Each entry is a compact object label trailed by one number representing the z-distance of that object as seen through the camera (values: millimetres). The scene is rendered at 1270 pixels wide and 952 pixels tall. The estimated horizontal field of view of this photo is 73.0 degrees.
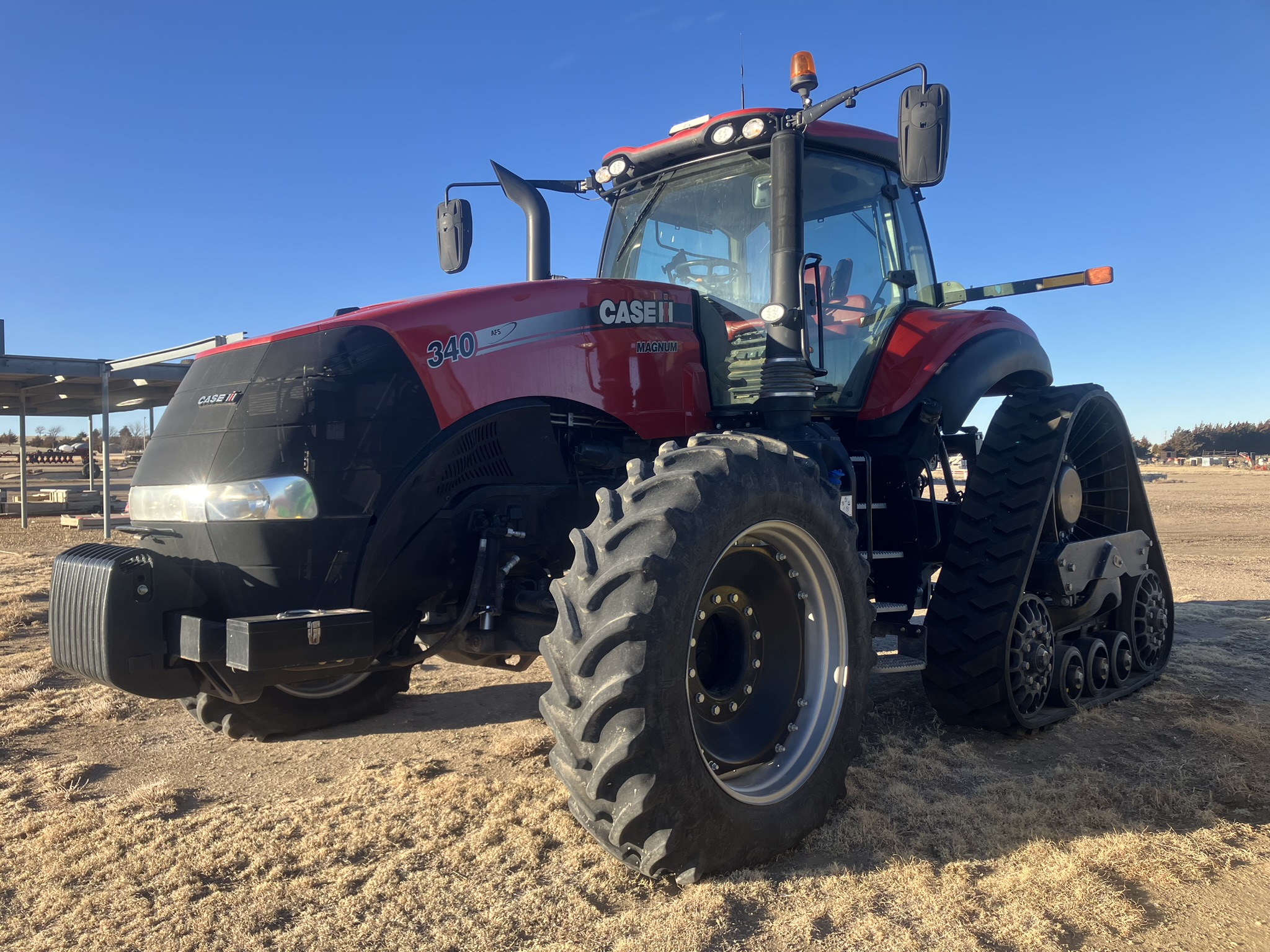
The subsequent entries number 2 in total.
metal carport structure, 13070
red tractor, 2656
